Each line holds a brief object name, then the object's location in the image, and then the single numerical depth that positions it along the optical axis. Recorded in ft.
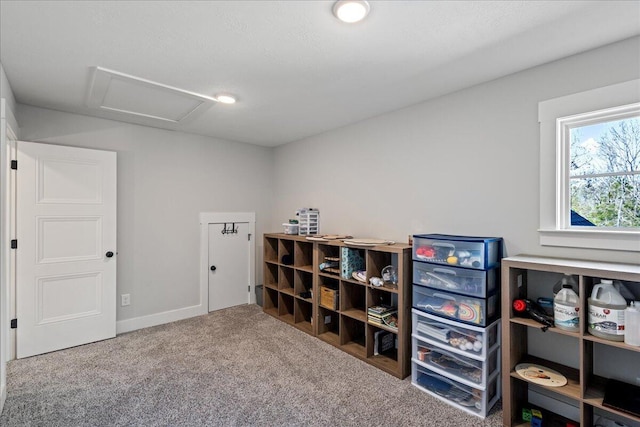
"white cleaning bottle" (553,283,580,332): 5.56
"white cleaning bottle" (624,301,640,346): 4.89
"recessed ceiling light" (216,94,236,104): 8.65
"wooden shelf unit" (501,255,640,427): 5.22
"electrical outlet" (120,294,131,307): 11.03
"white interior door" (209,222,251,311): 13.28
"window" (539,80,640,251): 5.87
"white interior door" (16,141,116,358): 9.04
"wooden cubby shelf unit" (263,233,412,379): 8.10
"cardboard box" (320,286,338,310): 9.97
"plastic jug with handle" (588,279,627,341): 5.09
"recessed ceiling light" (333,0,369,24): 4.76
